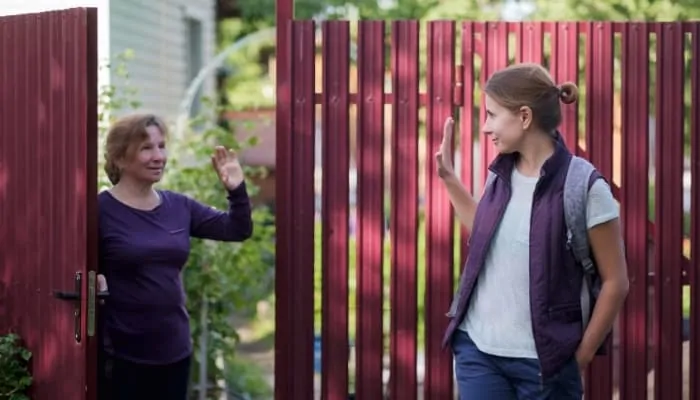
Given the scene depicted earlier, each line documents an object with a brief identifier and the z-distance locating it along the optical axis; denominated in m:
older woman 8.90
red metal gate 8.56
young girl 7.03
